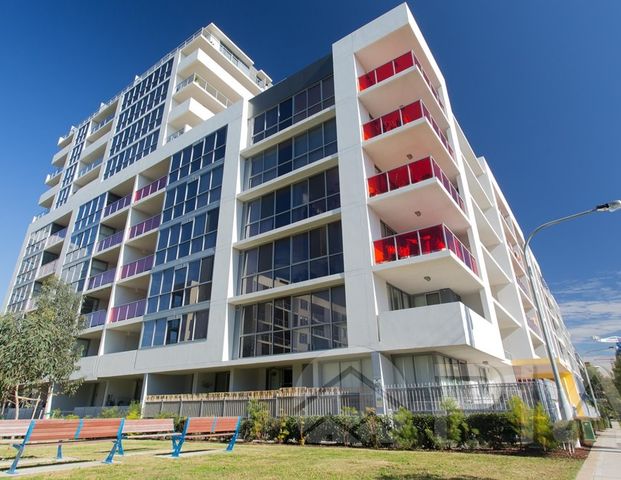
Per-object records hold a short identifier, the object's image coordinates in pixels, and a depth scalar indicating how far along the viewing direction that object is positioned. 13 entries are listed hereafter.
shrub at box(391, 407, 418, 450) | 12.95
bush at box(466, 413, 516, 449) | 12.09
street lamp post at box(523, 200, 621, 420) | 13.49
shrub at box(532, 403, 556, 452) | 11.57
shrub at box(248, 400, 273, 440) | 16.22
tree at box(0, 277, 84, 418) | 22.09
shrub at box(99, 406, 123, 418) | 22.45
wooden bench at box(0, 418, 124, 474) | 7.74
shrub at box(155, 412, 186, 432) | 18.45
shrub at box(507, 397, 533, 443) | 11.87
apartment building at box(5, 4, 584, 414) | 17.30
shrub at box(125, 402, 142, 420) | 21.42
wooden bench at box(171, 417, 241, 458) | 10.54
